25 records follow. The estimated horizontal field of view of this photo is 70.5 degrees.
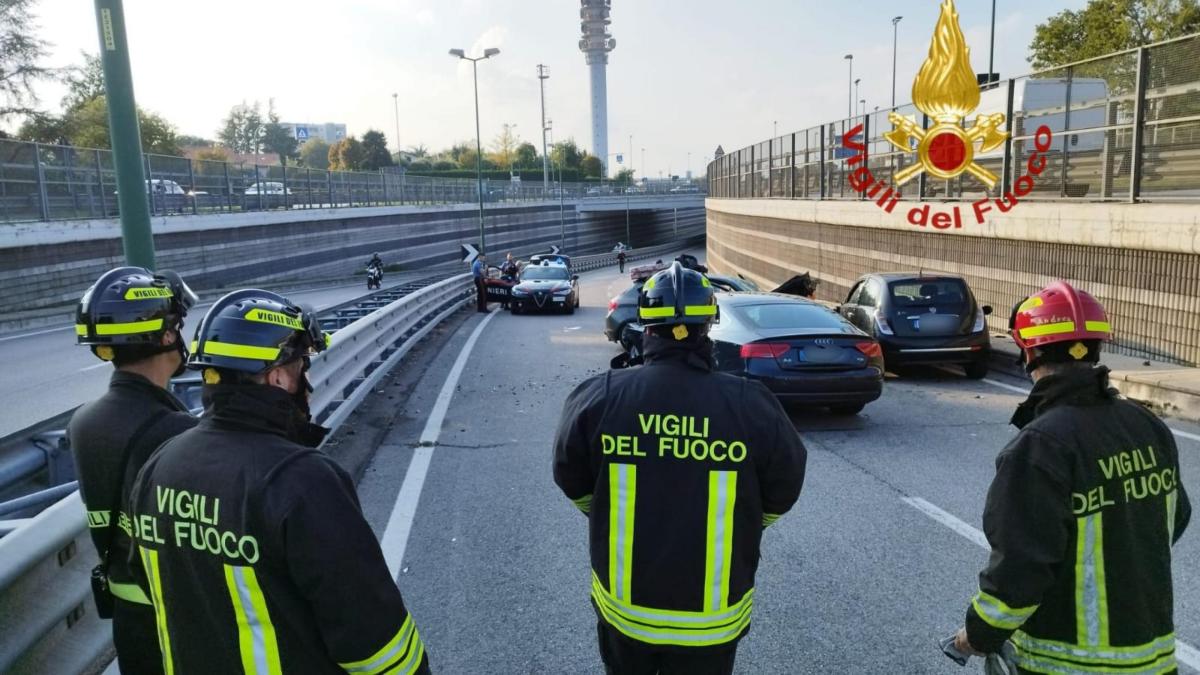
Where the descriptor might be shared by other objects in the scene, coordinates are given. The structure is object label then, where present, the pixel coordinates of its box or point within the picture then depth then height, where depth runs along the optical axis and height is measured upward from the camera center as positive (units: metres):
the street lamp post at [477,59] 50.38 +8.32
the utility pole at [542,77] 96.53 +13.25
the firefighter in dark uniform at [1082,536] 2.47 -1.04
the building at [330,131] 188.55 +15.48
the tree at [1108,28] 36.09 +6.86
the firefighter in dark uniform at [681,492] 2.65 -0.95
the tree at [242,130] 141.62 +11.91
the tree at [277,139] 145.25 +10.52
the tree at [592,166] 136.12 +4.20
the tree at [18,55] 41.88 +7.58
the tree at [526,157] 134.12 +6.00
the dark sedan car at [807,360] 8.88 -1.81
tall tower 160.12 +29.59
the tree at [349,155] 111.75 +5.82
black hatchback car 11.52 -1.91
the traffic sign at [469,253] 25.75 -1.78
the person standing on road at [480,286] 24.22 -2.55
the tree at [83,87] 45.34 +7.28
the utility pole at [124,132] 5.91 +0.51
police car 23.38 -2.77
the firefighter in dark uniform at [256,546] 2.06 -0.84
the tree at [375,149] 112.00 +6.45
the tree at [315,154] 131.12 +7.04
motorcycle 35.78 -3.29
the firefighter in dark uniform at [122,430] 2.79 -0.74
